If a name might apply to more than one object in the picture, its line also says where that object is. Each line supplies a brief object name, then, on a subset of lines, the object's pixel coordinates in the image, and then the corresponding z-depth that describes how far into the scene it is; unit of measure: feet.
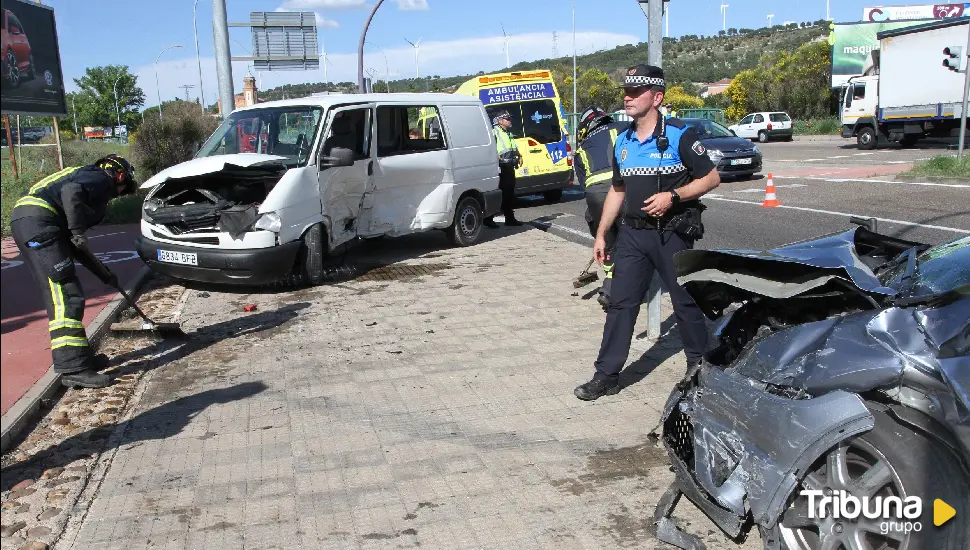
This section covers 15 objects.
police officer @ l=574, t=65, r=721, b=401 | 15.31
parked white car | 134.21
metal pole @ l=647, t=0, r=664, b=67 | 26.27
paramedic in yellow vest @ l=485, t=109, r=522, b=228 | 40.83
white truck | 87.97
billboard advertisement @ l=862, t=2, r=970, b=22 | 177.17
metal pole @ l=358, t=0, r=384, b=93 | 71.82
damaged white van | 27.22
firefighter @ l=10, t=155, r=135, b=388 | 18.57
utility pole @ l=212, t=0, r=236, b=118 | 50.21
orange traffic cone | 47.03
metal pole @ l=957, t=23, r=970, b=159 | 58.39
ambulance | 50.96
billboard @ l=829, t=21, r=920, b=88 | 142.92
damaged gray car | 8.61
